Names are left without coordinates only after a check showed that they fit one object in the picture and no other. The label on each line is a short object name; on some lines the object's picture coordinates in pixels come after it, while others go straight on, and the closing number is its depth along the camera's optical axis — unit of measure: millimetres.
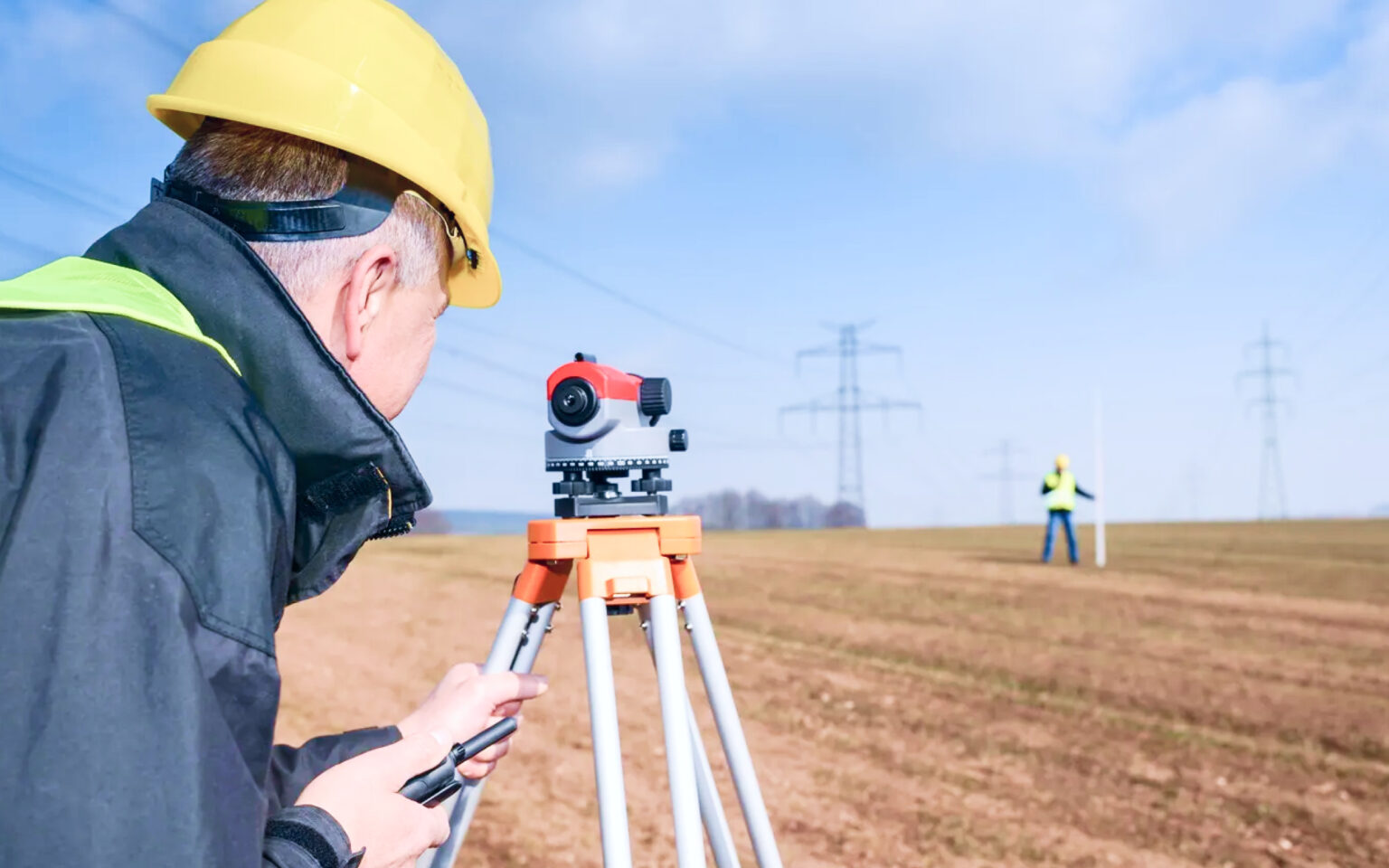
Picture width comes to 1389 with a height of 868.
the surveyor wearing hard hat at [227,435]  761
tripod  2178
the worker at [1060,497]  15867
